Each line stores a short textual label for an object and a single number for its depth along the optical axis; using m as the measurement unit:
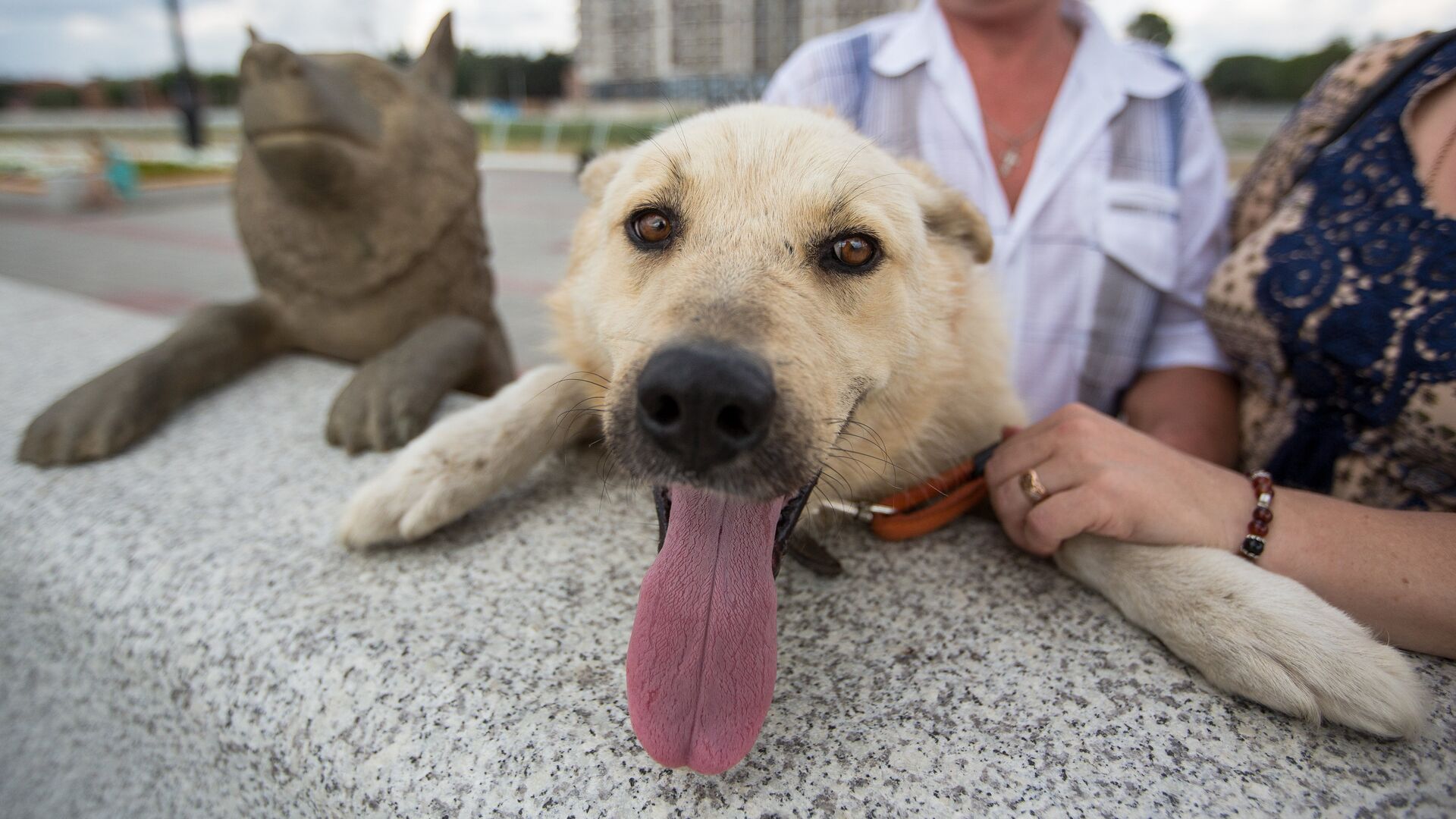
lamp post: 17.80
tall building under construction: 55.06
